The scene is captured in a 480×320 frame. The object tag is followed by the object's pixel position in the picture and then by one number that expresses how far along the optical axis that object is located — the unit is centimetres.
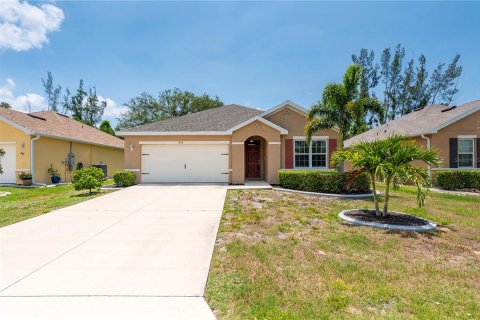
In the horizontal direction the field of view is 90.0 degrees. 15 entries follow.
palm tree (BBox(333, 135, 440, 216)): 615
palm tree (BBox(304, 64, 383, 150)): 1170
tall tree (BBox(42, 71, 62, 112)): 3894
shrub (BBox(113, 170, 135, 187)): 1349
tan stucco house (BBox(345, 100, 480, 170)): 1366
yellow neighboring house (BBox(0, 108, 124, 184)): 1400
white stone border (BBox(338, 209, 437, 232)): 573
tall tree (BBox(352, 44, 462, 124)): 3322
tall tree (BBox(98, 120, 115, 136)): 2955
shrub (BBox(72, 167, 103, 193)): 1062
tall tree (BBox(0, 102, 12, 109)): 3664
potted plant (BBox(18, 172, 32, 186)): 1361
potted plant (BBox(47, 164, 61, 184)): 1505
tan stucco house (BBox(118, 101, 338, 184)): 1430
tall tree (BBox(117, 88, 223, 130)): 3606
